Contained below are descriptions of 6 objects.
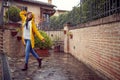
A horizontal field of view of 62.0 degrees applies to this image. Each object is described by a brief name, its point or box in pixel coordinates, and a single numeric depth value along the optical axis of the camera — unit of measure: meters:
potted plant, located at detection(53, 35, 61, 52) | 7.01
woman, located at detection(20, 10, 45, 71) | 3.25
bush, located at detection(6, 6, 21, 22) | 5.68
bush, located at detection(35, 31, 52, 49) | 5.15
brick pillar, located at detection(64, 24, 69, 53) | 6.23
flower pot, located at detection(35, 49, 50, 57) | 5.16
